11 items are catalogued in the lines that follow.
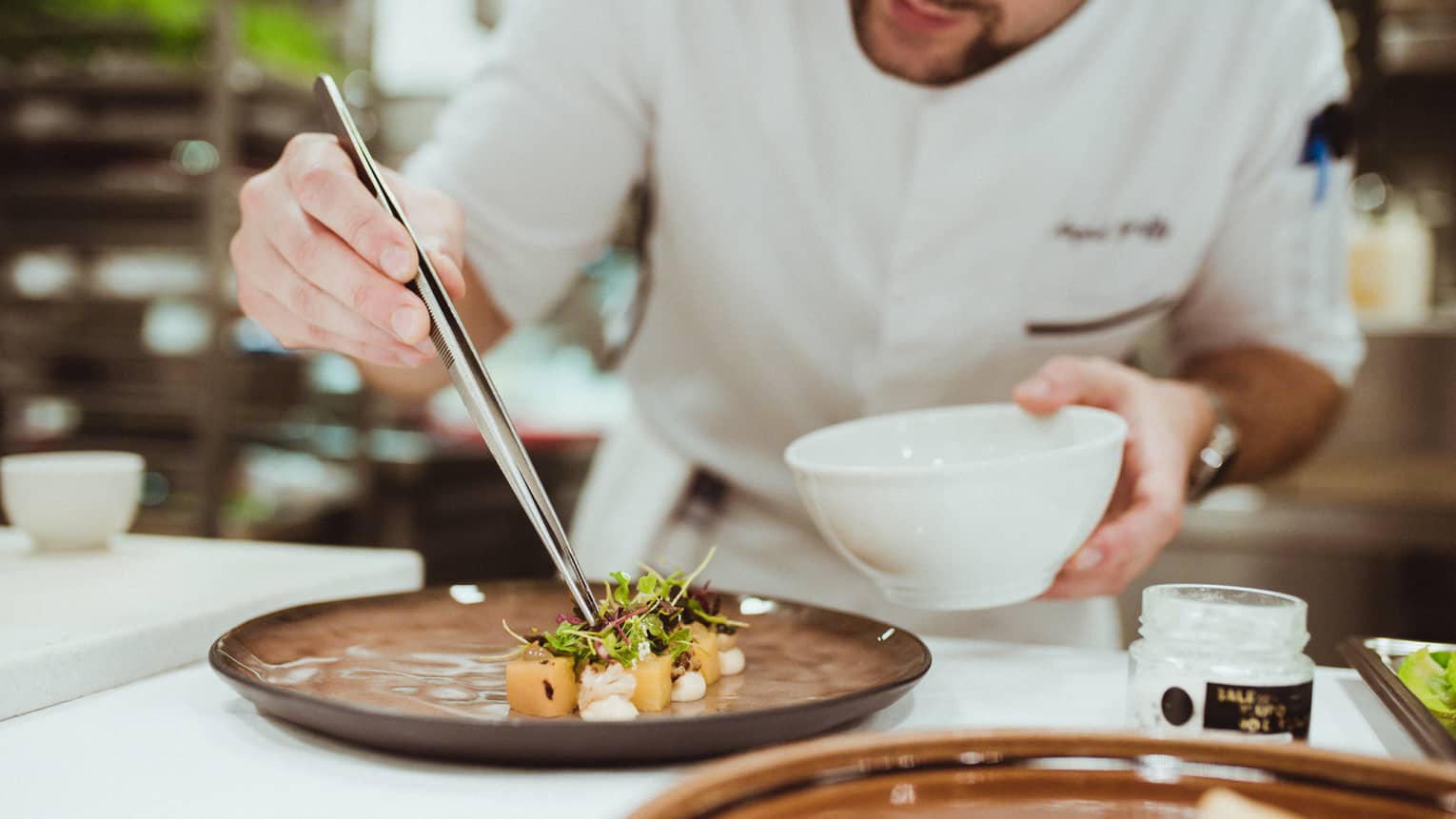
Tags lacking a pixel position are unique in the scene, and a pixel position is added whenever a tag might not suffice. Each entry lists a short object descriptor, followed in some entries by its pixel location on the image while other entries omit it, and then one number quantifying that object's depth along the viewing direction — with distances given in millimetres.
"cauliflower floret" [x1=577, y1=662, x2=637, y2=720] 774
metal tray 686
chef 1458
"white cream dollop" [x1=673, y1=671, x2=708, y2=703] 837
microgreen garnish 822
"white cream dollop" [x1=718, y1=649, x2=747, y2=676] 908
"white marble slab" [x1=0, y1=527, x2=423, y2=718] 902
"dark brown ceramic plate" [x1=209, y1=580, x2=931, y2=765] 697
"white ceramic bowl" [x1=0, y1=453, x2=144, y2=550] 1270
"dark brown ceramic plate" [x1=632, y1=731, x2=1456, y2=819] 544
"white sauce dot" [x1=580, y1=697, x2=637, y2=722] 771
